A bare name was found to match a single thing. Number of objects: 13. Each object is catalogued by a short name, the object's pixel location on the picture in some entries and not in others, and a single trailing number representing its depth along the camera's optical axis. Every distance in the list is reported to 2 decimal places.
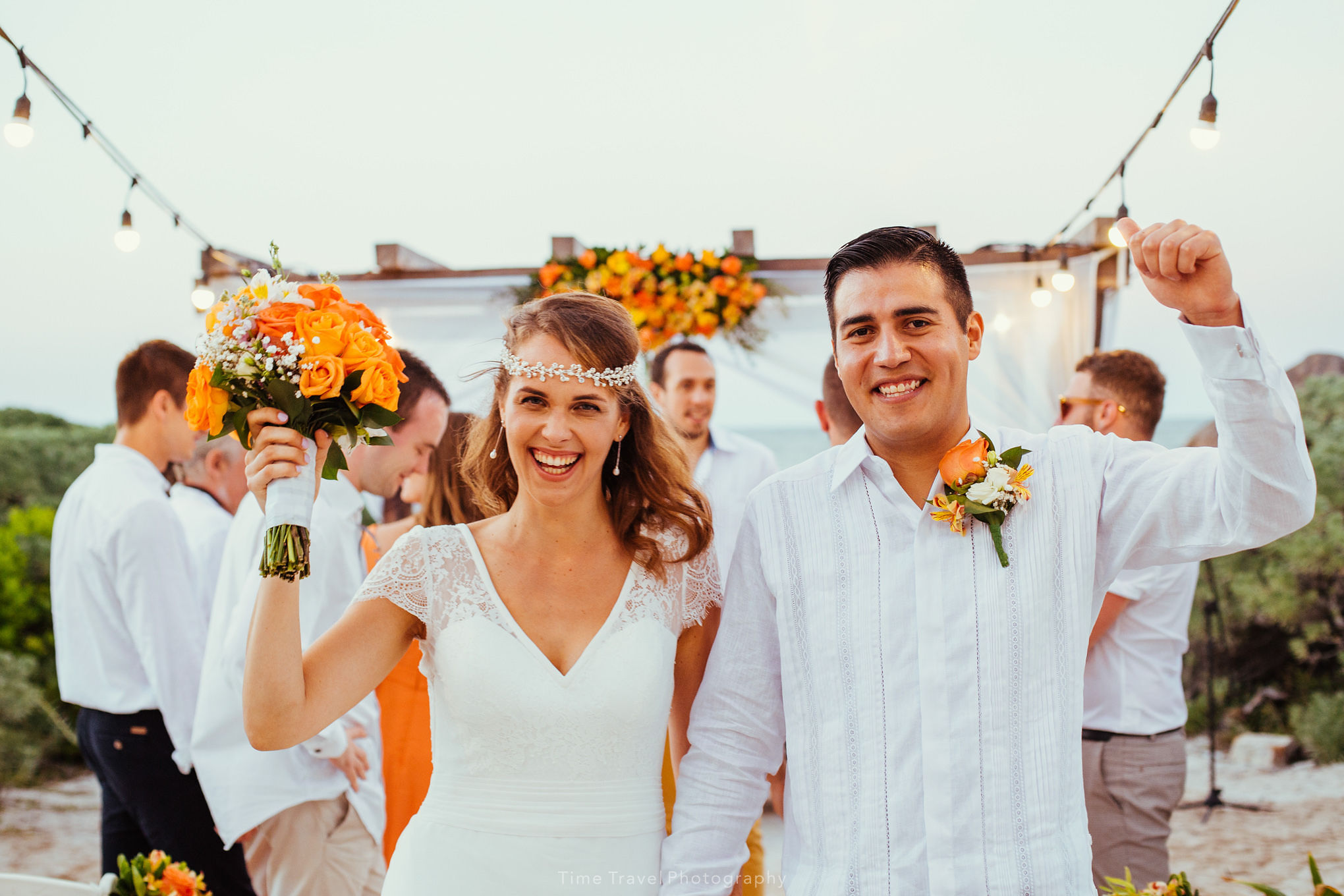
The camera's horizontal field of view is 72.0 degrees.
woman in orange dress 3.11
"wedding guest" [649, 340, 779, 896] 4.54
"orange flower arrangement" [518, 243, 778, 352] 5.38
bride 2.06
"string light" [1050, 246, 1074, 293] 5.25
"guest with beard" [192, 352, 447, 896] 2.83
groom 1.61
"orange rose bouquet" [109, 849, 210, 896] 2.57
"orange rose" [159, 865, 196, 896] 2.59
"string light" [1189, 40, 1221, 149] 3.43
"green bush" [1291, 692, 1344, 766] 7.27
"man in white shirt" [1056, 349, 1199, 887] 3.01
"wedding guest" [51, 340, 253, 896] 3.30
